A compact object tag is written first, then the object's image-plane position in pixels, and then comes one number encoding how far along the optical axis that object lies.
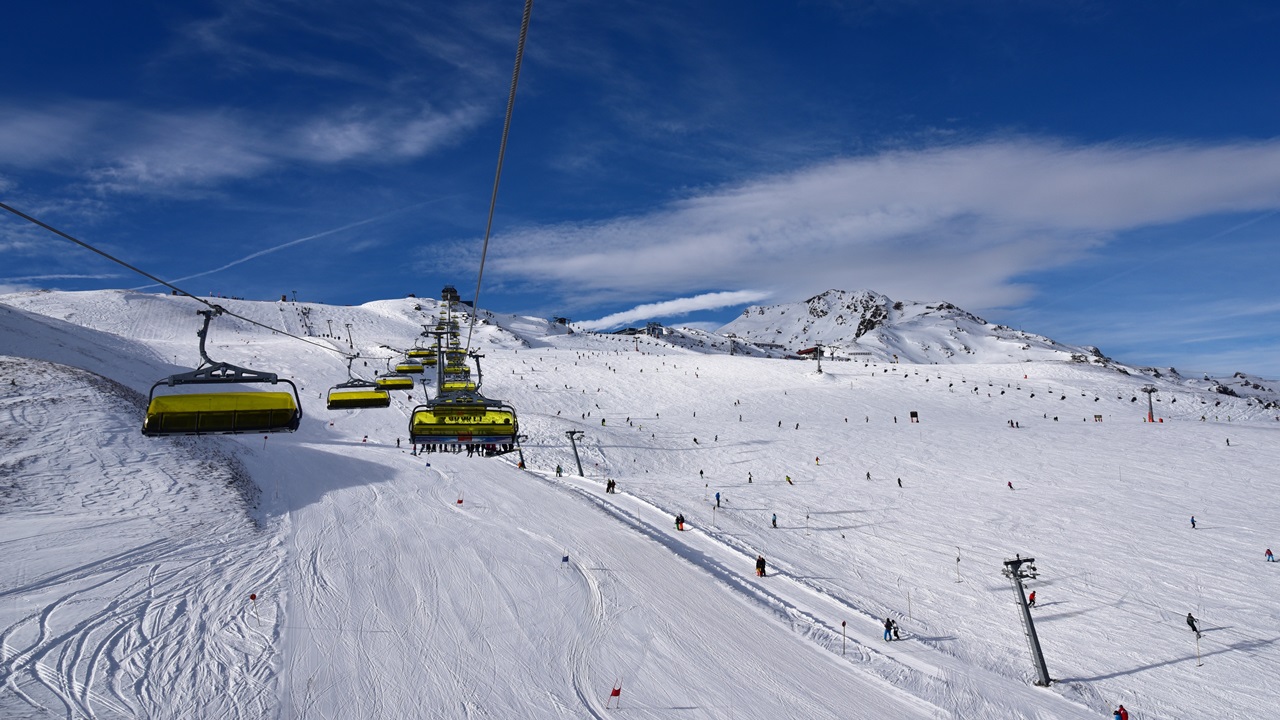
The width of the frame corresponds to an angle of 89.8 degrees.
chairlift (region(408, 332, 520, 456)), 16.83
